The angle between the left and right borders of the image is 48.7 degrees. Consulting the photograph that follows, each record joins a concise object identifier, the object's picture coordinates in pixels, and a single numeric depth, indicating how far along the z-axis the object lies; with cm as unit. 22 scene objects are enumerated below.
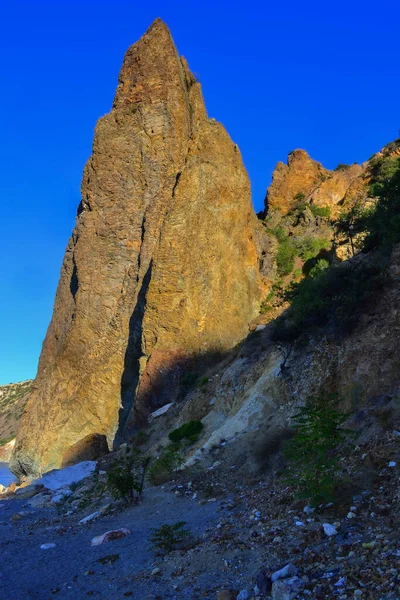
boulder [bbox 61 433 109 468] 2829
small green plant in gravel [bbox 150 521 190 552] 758
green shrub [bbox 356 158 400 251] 1678
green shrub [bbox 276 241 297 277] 3831
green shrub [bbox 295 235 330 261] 3853
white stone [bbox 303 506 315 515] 700
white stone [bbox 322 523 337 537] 594
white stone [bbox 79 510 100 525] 1166
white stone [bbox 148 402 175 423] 2543
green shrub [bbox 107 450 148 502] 1211
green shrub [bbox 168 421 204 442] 1889
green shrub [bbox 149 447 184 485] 1461
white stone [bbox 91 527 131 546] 915
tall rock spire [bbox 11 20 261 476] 2995
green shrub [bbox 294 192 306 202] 5019
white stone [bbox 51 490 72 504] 1553
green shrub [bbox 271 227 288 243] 4237
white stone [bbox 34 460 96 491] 2077
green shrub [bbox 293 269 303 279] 3709
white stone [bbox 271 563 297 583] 515
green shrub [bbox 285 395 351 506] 696
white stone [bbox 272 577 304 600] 474
